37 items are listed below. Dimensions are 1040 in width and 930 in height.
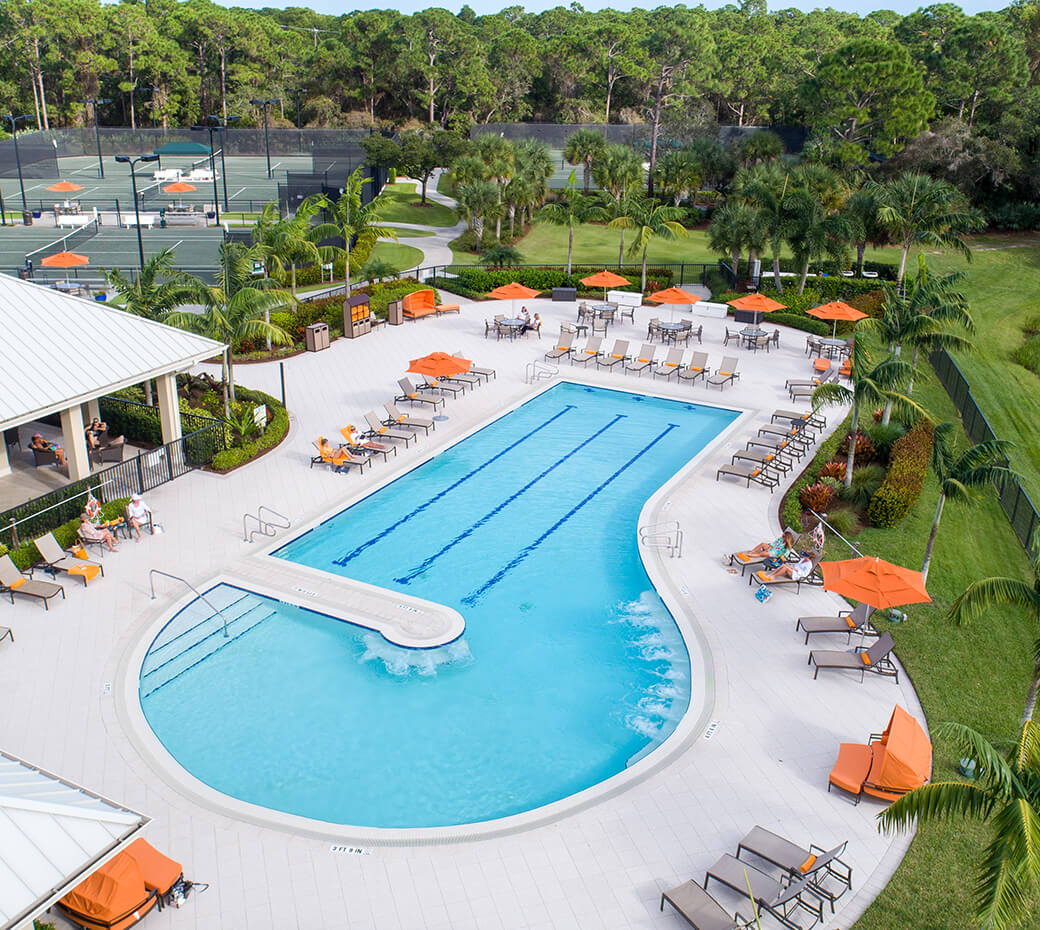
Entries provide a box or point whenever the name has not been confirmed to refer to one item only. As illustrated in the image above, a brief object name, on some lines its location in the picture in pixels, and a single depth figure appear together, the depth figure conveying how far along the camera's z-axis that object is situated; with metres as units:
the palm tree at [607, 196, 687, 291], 38.09
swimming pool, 13.56
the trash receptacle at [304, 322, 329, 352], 31.83
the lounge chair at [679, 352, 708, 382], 29.95
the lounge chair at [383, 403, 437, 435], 25.05
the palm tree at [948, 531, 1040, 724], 12.30
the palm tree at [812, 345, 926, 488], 20.28
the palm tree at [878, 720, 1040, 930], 8.30
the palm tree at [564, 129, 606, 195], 60.72
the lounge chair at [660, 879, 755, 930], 10.52
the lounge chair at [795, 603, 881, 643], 16.45
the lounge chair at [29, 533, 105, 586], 17.80
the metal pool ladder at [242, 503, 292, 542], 19.78
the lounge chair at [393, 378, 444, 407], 26.47
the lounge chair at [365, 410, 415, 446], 24.47
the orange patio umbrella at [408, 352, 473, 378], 26.31
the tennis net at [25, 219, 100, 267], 45.19
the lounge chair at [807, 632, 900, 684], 15.48
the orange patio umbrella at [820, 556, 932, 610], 15.56
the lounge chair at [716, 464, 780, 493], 22.44
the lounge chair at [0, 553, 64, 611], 16.94
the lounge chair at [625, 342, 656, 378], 30.62
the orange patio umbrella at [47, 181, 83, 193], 53.14
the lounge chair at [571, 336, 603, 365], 31.39
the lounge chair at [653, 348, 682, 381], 30.50
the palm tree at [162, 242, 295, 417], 23.98
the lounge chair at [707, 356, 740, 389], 29.38
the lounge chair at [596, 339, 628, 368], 31.03
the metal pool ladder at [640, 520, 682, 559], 19.66
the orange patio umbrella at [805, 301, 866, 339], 31.61
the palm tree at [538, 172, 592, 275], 40.88
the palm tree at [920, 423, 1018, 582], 16.92
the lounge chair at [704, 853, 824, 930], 10.96
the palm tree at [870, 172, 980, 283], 35.00
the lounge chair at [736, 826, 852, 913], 11.17
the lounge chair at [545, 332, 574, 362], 31.33
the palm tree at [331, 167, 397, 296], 36.06
